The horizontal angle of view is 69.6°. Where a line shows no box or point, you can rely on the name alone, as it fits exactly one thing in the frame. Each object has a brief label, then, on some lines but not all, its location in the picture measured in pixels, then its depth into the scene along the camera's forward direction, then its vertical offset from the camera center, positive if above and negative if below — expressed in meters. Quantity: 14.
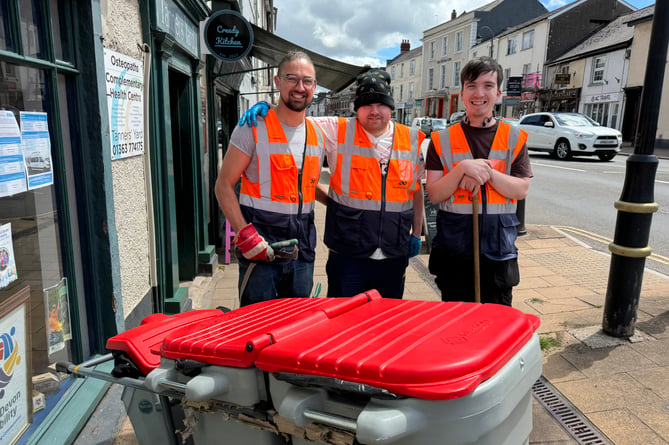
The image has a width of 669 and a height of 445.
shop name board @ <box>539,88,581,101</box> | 31.06 +3.08
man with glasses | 2.40 -0.24
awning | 7.08 +1.24
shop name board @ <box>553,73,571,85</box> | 31.31 +4.01
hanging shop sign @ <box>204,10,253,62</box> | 5.44 +1.11
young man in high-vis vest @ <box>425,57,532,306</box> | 2.43 -0.25
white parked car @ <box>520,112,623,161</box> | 16.62 +0.18
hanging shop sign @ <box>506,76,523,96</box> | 32.69 +3.61
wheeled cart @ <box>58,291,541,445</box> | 1.13 -0.61
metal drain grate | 2.53 -1.54
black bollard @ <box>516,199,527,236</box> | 7.01 -1.03
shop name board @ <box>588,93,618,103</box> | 27.73 +2.58
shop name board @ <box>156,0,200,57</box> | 3.66 +0.92
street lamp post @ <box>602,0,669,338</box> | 3.19 -0.45
